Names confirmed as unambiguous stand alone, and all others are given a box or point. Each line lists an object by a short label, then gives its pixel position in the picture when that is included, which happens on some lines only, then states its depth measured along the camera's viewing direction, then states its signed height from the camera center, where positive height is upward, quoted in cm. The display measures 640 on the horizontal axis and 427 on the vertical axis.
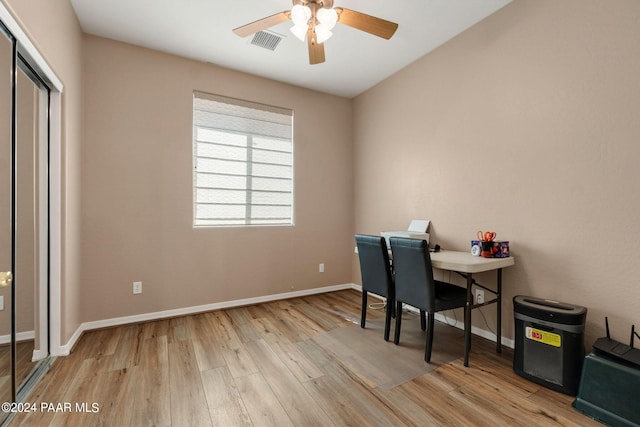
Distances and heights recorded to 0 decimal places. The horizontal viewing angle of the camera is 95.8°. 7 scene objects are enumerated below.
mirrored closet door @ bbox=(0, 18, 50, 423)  157 -10
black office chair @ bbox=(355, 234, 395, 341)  250 -53
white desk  203 -39
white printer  288 -21
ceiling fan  181 +125
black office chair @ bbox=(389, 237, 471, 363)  212 -58
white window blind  326 +58
